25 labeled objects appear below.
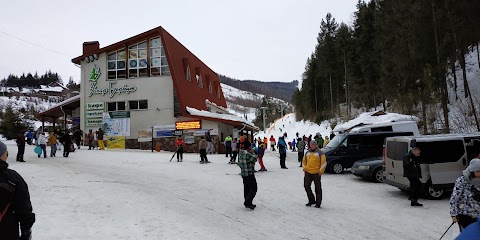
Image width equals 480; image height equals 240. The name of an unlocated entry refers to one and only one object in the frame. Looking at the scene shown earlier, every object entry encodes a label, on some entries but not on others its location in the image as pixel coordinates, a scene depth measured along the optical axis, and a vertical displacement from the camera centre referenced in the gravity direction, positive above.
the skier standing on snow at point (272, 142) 36.22 -0.13
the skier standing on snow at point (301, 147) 20.69 -0.40
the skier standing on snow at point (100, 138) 29.48 +0.65
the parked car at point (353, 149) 16.33 -0.49
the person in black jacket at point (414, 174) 9.23 -0.95
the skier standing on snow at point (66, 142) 21.33 +0.31
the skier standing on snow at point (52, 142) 20.88 +0.31
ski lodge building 31.86 +4.59
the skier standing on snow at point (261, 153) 17.10 -0.58
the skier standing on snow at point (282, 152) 18.67 -0.62
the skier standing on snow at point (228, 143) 23.33 -0.06
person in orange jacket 9.15 -0.76
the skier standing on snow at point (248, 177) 8.90 -0.88
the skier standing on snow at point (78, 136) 28.17 +0.84
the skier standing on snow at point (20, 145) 17.23 +0.17
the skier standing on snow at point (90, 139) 28.83 +0.58
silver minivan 10.06 -0.62
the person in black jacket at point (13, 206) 3.47 -0.55
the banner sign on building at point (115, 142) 33.39 +0.33
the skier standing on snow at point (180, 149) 21.18 -0.32
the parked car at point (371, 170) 13.54 -1.20
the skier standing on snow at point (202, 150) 20.30 -0.39
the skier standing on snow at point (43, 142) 19.93 +0.31
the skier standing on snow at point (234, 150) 19.95 -0.45
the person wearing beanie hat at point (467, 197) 4.82 -0.84
